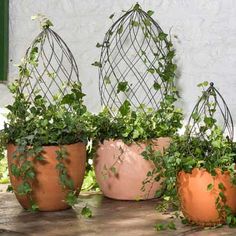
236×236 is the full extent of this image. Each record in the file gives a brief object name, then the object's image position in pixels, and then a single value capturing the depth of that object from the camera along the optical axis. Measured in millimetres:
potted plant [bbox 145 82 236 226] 5003
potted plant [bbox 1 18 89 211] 5333
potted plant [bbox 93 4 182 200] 5852
